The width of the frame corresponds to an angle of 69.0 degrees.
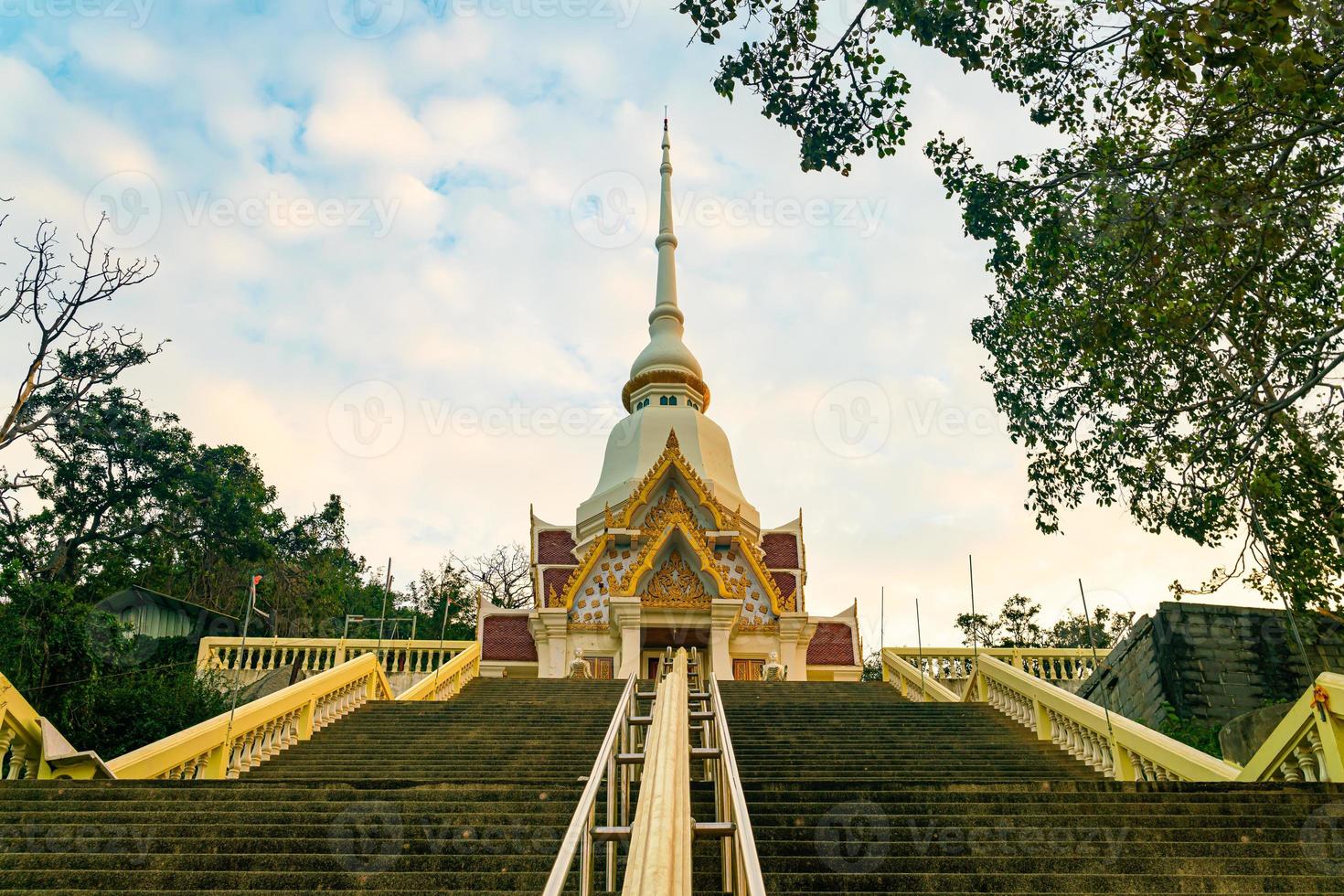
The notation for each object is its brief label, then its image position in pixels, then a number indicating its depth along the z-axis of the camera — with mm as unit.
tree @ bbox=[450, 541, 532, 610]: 38812
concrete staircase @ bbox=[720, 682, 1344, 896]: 5234
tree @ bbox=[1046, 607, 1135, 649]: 33947
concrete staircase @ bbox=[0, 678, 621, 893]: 5355
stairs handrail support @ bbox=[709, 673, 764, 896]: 3126
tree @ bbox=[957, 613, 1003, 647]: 37344
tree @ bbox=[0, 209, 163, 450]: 17516
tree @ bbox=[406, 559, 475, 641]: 36875
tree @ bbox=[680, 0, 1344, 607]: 8000
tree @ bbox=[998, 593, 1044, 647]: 36844
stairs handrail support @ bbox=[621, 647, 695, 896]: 2898
